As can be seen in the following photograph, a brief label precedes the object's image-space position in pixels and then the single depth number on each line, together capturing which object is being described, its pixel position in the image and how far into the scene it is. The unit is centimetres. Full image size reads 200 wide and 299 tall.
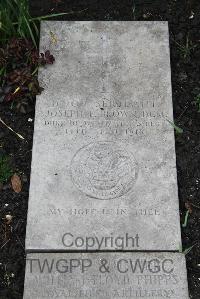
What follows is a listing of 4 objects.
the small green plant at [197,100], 347
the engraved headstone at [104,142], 299
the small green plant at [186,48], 364
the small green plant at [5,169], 324
